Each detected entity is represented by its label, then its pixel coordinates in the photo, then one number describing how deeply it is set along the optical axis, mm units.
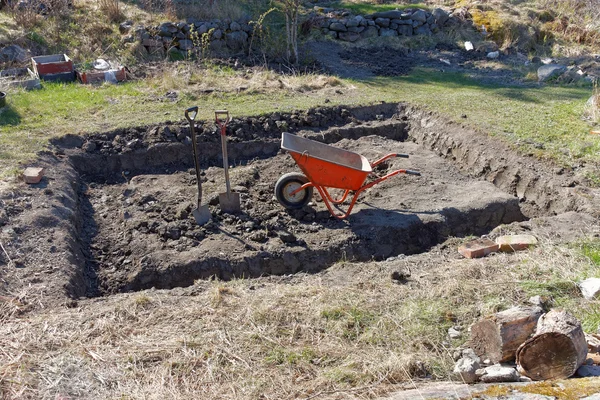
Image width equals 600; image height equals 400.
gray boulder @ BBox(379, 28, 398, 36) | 14992
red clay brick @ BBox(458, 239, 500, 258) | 5340
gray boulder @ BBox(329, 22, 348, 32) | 14805
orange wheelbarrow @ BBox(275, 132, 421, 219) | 6117
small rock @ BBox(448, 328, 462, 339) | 3897
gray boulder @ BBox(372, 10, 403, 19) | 15094
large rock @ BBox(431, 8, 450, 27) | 15430
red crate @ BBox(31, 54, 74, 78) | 10688
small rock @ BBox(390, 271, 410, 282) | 4852
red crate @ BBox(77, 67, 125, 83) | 10639
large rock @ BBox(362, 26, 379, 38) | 14906
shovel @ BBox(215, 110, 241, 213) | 6480
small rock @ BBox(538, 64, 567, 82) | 11430
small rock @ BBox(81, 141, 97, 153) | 7979
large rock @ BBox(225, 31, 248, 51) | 13281
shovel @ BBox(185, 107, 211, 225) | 6207
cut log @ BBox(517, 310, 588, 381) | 3232
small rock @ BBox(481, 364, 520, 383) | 3270
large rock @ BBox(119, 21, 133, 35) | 12992
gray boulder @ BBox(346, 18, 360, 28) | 14844
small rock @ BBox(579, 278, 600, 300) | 4195
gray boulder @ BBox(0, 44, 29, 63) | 11656
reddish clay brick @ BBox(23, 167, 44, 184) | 6582
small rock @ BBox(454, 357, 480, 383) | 3410
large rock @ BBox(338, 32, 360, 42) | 14758
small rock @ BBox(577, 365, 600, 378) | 3254
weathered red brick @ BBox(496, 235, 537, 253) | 5367
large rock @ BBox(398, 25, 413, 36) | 15102
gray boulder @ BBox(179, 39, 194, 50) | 12916
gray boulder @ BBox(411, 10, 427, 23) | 15188
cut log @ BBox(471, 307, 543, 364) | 3492
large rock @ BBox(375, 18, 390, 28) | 15023
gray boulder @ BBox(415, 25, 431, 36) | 15148
